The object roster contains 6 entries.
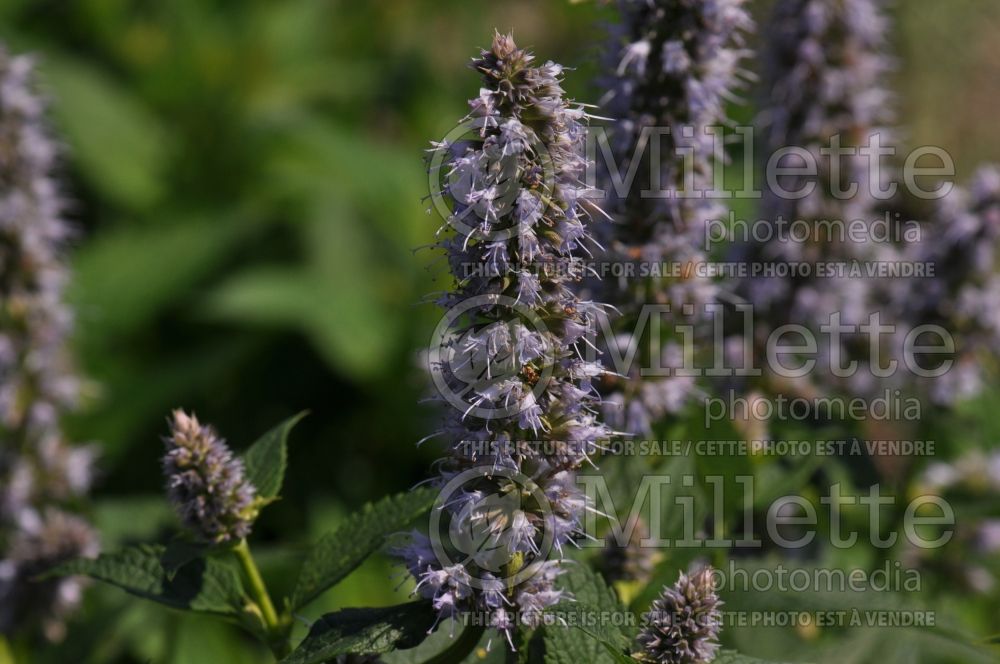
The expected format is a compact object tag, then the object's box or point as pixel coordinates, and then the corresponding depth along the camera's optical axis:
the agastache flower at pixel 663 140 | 2.75
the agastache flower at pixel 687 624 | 1.77
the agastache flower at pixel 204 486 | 2.09
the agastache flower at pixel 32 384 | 3.57
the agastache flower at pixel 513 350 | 1.75
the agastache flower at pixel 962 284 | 3.85
